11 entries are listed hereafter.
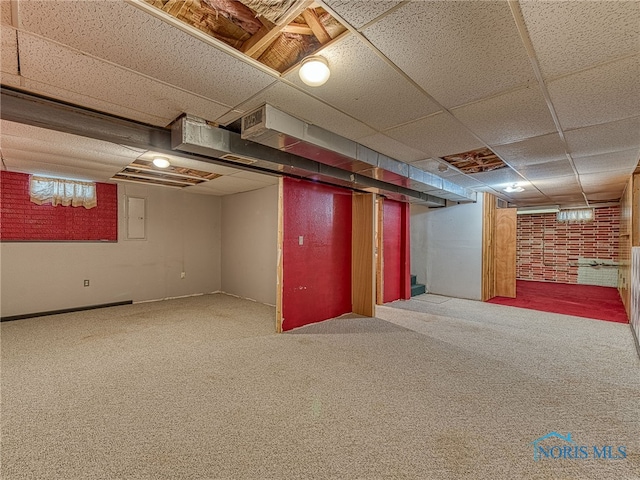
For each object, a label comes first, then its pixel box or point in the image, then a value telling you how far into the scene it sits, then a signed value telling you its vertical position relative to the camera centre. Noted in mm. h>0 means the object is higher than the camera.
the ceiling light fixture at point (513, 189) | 5246 +931
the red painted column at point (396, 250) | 5723 -253
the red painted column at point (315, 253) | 3904 -229
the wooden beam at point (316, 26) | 1455 +1080
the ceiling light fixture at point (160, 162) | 3506 +897
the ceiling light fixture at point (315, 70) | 1671 +972
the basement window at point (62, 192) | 4455 +689
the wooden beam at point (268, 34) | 1359 +1059
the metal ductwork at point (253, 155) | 2465 +815
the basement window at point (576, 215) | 8180 +667
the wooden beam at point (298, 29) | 1526 +1097
